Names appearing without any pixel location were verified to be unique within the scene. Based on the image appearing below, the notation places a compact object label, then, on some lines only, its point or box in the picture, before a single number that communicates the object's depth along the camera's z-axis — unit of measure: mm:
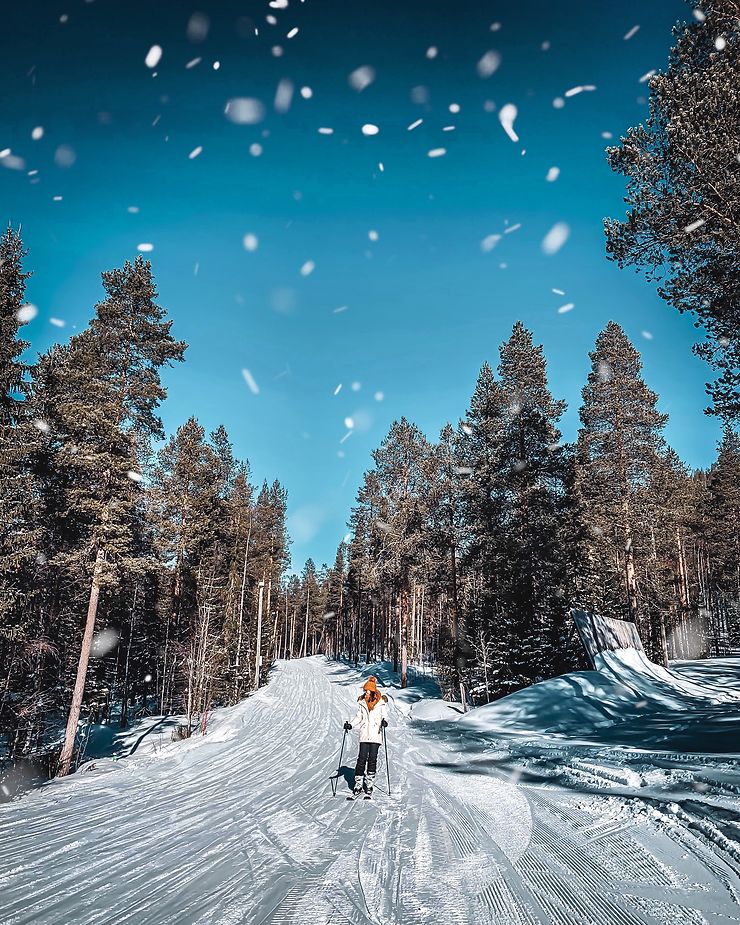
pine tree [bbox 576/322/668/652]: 22828
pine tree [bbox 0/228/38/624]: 12250
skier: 8062
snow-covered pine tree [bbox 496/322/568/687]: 20797
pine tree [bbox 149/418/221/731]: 23359
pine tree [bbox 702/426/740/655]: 34156
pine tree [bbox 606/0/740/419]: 9227
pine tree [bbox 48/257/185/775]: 13953
